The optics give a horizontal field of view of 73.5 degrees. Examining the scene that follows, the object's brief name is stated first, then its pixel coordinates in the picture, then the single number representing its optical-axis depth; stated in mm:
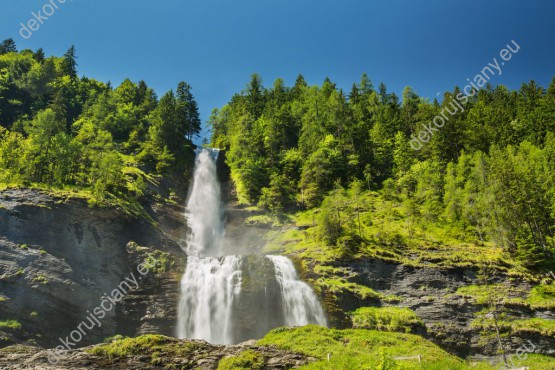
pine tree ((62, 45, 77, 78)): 93188
